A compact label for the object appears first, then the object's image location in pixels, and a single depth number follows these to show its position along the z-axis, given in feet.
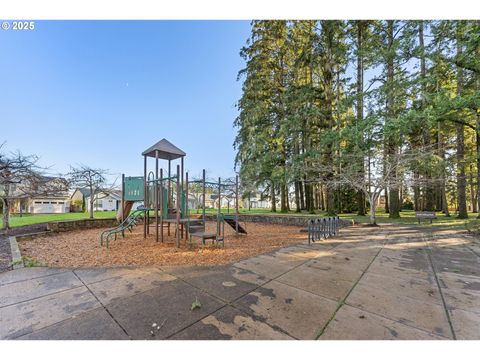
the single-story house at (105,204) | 119.79
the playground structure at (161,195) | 22.13
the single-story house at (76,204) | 106.73
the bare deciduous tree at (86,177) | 46.75
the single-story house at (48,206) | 99.26
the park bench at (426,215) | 34.64
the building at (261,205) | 205.98
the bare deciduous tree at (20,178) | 27.72
